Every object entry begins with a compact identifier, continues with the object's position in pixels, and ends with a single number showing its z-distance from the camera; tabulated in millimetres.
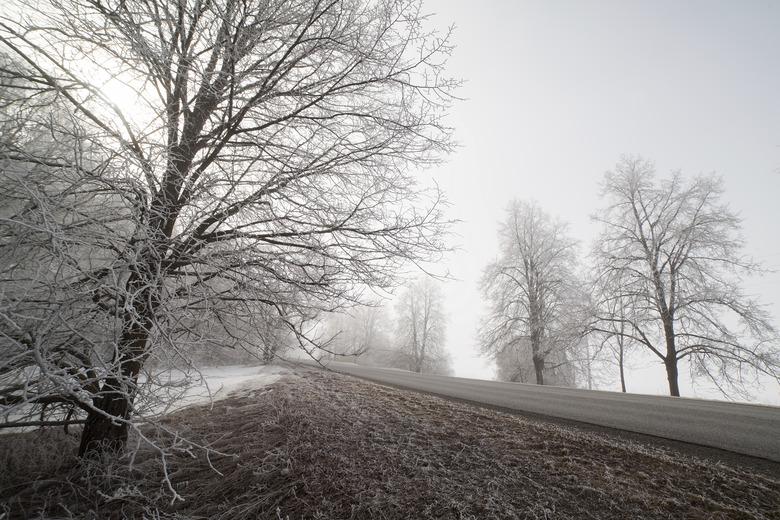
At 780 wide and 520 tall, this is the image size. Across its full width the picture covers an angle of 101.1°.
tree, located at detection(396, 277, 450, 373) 28266
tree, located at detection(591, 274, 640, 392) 10867
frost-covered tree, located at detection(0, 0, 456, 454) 2240
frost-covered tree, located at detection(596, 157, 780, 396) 9488
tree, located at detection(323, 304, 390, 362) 35750
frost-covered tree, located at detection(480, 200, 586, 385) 13953
